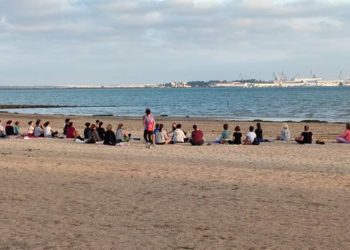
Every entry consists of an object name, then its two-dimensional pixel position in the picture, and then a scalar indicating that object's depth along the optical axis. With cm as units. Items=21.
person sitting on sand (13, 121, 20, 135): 2540
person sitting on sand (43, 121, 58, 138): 2452
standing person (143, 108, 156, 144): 1994
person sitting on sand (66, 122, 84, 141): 2392
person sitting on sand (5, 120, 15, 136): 2528
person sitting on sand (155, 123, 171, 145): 2116
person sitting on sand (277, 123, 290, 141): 2284
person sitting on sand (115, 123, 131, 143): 2121
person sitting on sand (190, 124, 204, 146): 2081
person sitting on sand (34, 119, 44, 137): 2428
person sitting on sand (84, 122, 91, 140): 2219
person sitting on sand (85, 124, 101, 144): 2161
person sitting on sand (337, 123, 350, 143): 2156
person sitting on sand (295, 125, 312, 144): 2147
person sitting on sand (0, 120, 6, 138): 2447
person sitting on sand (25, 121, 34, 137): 2428
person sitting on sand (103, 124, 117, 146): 2069
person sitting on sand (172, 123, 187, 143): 2171
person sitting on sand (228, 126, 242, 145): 2116
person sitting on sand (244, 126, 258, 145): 2103
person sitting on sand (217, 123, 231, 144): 2159
